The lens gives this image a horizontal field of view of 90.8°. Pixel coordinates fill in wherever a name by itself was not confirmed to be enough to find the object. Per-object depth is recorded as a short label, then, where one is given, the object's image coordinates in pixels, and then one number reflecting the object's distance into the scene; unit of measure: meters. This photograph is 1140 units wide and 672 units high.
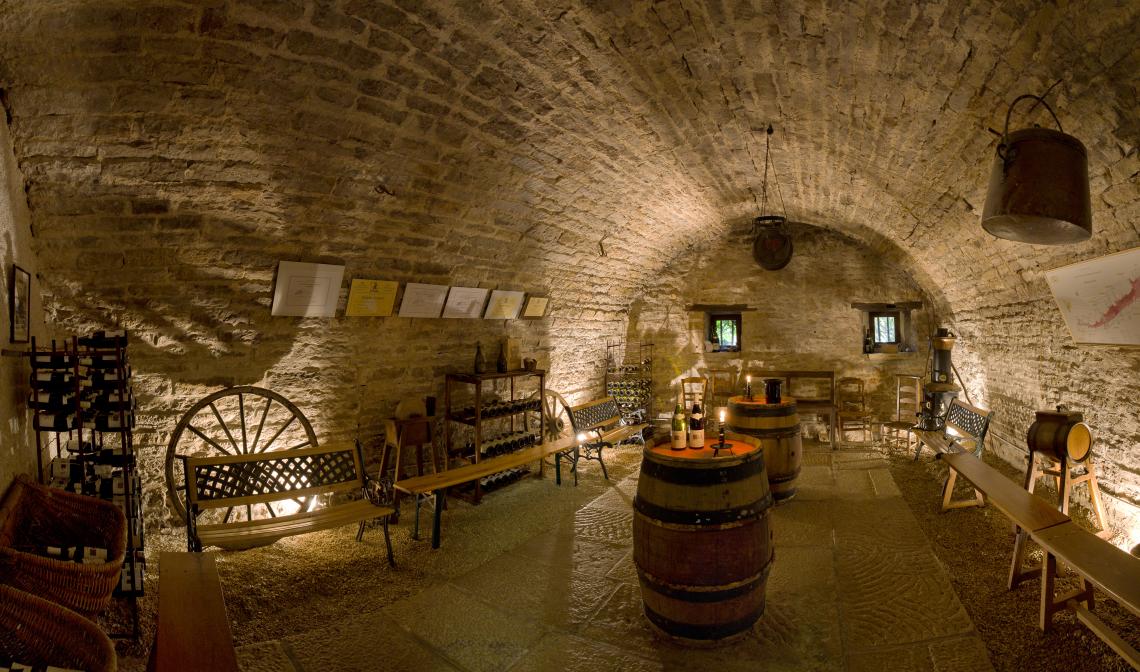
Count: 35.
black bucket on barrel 4.62
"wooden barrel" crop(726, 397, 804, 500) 4.37
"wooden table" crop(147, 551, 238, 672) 1.81
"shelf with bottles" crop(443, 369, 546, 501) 5.03
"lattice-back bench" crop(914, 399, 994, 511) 4.45
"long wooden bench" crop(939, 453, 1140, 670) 2.25
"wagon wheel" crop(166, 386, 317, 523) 3.65
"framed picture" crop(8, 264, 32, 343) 2.64
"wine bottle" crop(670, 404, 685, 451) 3.00
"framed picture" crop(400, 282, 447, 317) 4.64
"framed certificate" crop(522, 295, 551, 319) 6.01
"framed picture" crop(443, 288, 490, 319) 5.07
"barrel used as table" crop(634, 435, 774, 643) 2.53
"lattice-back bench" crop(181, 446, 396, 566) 3.18
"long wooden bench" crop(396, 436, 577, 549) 3.82
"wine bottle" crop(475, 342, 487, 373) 5.33
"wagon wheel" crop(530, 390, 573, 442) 6.21
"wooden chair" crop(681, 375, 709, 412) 8.08
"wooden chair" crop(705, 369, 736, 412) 7.93
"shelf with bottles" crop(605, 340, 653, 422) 7.60
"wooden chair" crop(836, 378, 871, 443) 7.22
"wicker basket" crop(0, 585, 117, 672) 1.41
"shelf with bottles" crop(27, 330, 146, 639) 2.59
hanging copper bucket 2.26
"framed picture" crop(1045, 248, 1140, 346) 2.96
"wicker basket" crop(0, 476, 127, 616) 1.74
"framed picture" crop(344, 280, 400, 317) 4.25
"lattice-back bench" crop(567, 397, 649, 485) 5.65
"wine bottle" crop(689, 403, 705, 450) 3.09
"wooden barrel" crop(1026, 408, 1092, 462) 3.40
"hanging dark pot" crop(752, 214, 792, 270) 6.64
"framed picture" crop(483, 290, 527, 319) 5.54
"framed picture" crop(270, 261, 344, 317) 3.82
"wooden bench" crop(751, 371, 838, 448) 7.40
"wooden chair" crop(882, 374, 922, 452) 7.27
